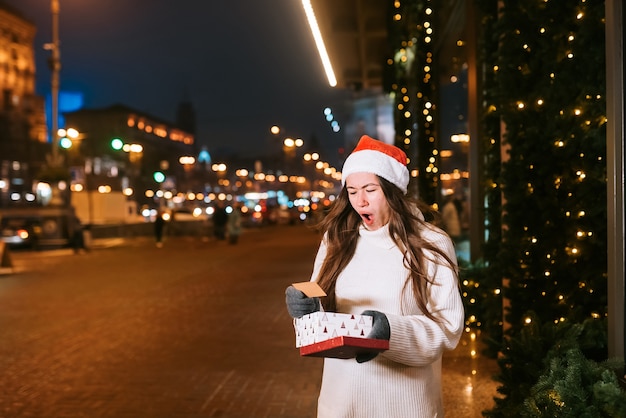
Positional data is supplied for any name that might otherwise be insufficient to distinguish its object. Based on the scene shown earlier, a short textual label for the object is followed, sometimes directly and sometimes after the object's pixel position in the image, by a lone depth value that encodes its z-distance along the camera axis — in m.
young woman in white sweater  2.69
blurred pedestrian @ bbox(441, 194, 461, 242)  13.19
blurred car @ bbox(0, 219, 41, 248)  27.92
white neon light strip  8.87
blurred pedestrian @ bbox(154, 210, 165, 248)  30.66
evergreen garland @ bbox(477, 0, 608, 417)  4.31
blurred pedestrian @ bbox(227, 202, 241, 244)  29.89
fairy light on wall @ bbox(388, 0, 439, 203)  11.75
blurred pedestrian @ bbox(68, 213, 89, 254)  26.62
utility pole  29.95
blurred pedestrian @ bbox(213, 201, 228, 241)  32.38
